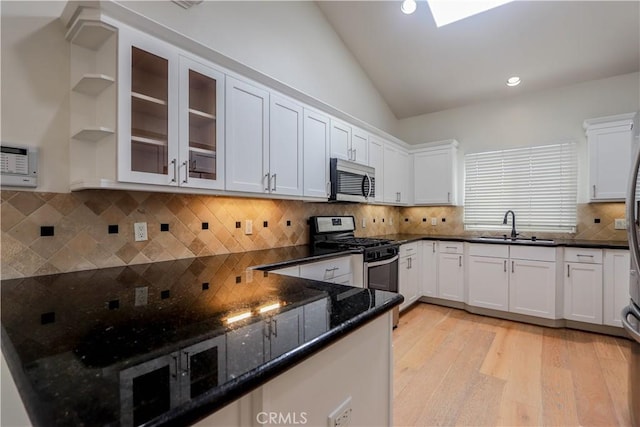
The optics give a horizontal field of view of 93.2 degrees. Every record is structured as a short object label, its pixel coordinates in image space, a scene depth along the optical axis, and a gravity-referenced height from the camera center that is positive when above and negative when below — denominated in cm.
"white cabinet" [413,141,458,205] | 422 +58
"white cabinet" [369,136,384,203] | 371 +65
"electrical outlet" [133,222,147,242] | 188 -10
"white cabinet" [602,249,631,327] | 292 -69
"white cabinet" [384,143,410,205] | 400 +55
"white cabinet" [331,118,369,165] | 310 +79
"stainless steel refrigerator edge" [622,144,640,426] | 156 -45
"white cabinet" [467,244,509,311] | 348 -74
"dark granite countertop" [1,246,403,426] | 51 -31
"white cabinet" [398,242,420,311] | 356 -72
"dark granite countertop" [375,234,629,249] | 301 -31
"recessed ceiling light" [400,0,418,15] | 304 +212
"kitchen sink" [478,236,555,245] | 335 -31
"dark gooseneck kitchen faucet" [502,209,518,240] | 379 -9
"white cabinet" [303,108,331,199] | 274 +57
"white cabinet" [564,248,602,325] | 305 -73
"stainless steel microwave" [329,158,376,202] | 300 +35
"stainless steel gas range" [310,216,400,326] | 282 -31
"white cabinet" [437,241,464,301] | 382 -73
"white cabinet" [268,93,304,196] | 242 +57
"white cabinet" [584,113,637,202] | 307 +61
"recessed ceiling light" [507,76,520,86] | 367 +163
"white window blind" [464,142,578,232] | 366 +35
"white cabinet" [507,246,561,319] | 322 -74
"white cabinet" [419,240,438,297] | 401 -73
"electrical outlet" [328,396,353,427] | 87 -60
